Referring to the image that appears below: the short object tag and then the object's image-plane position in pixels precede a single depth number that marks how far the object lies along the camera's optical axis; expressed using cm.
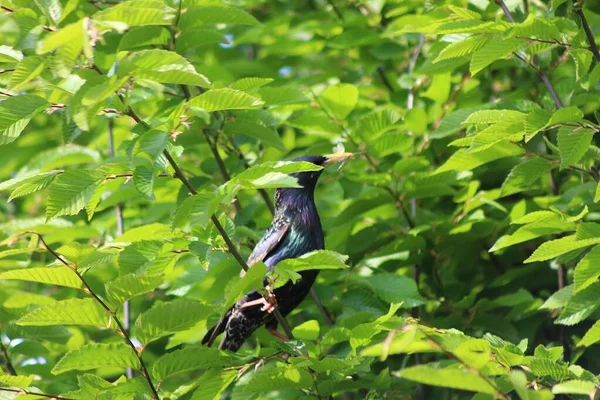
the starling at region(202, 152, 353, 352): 727
